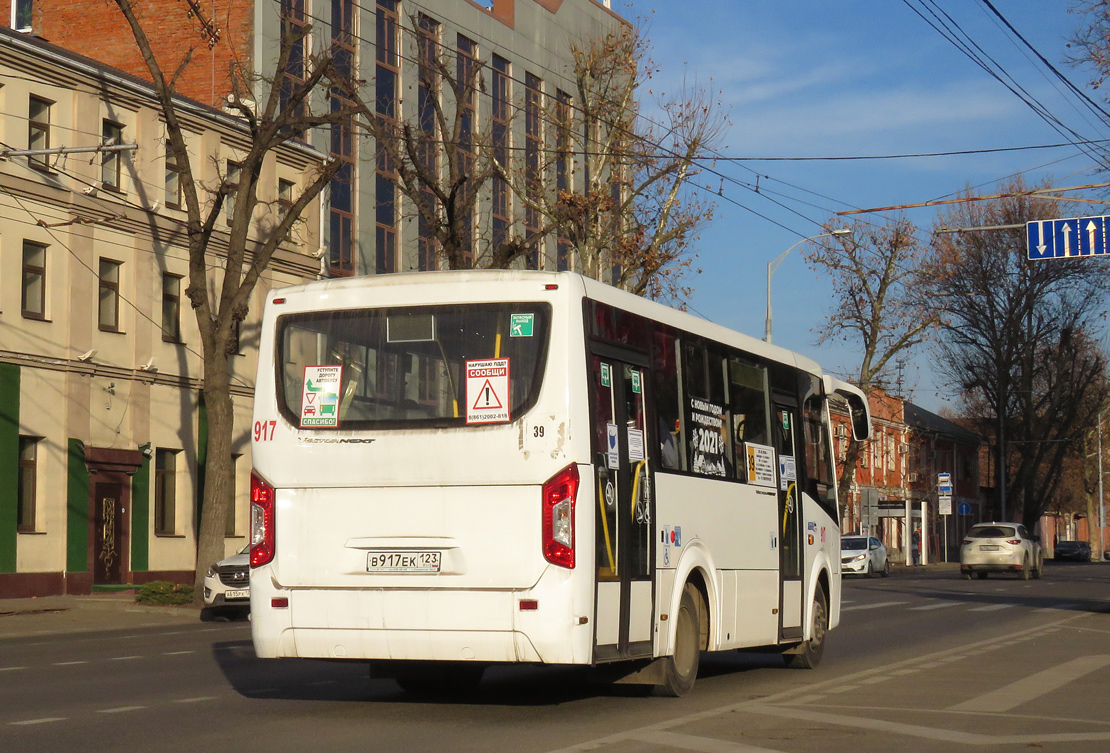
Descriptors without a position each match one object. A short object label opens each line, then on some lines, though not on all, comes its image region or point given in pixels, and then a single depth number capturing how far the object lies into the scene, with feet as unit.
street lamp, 128.98
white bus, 32.50
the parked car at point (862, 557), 167.22
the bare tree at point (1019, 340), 201.05
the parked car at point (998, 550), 150.82
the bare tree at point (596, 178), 96.99
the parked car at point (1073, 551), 276.00
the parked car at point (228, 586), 81.82
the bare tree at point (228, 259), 89.71
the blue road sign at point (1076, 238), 83.20
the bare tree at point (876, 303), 186.80
